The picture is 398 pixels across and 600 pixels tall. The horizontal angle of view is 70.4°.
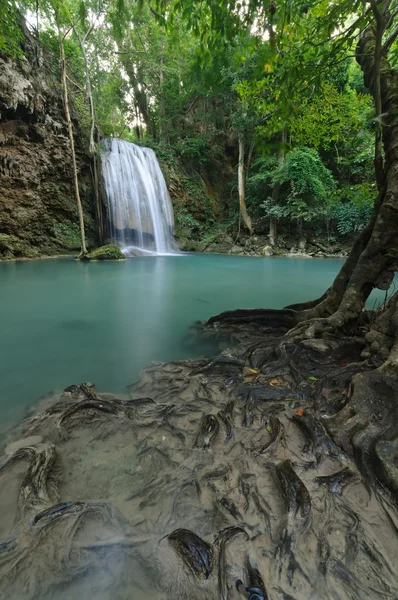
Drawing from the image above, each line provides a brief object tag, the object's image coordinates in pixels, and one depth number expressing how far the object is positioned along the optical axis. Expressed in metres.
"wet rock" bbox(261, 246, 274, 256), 16.45
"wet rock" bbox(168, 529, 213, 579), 1.05
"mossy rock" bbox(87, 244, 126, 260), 12.54
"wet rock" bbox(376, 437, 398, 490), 1.31
